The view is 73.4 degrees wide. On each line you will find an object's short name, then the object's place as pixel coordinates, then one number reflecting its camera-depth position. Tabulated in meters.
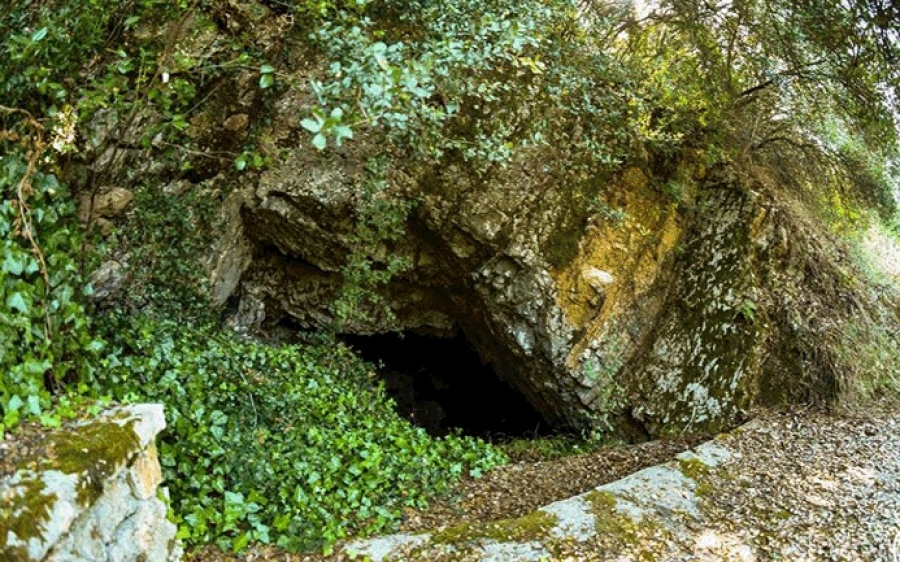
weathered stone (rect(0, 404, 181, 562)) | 2.31
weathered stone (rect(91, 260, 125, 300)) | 4.85
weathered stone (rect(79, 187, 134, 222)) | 4.71
